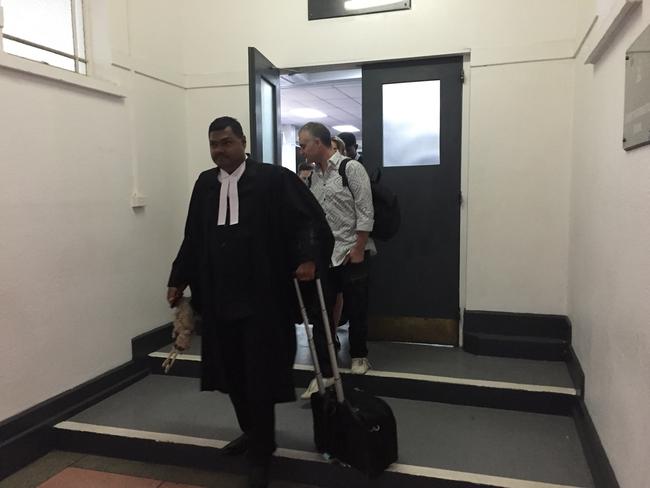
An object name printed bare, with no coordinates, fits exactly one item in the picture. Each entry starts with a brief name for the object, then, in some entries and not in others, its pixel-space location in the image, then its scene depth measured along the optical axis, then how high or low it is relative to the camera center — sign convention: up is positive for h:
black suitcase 1.91 -0.89
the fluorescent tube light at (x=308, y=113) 8.28 +1.68
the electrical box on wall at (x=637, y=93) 1.46 +0.36
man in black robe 2.00 -0.27
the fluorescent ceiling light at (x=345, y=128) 10.03 +1.69
